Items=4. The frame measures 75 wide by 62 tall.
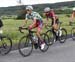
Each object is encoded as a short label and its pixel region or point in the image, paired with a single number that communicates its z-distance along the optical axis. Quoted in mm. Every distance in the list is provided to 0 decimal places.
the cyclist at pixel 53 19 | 10101
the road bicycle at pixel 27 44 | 8450
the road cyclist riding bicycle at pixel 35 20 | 8461
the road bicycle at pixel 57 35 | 10240
